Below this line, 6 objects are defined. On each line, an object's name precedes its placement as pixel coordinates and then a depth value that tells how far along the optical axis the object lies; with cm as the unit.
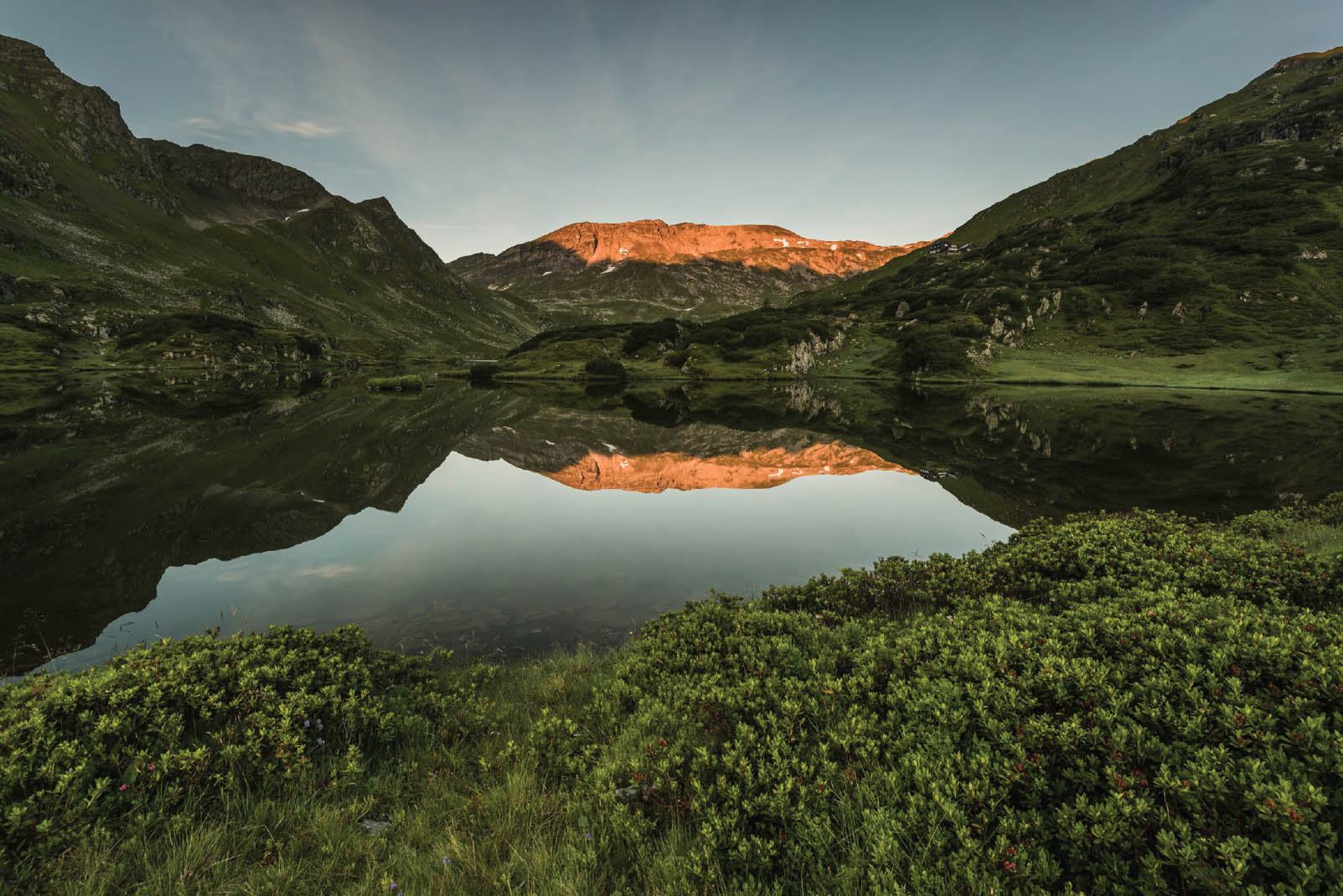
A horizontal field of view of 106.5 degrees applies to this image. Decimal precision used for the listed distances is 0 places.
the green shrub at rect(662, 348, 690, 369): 16238
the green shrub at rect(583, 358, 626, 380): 14550
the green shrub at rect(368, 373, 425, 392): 11406
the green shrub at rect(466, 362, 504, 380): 14700
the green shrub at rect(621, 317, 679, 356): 18325
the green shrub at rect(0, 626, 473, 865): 546
